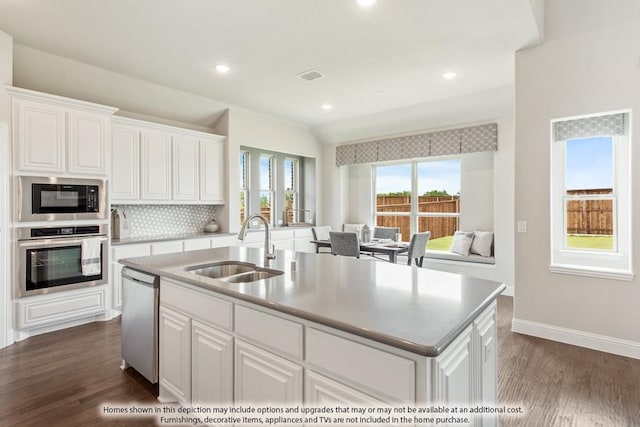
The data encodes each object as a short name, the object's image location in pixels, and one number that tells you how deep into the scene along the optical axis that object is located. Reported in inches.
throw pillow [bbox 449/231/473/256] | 212.3
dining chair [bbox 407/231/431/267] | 180.5
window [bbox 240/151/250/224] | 241.0
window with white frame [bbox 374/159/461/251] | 230.5
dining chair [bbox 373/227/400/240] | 227.5
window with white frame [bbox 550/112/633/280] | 123.6
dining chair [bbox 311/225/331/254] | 239.4
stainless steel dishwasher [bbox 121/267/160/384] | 87.7
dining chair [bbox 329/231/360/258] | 187.2
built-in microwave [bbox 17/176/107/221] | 126.0
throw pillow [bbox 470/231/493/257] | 204.4
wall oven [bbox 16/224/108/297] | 126.2
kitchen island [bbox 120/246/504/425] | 43.5
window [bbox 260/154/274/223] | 254.4
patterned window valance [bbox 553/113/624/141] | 123.9
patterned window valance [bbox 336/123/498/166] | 200.5
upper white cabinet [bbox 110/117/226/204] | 163.3
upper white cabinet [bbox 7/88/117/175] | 124.6
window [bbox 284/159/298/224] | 272.5
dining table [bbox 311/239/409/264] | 177.5
